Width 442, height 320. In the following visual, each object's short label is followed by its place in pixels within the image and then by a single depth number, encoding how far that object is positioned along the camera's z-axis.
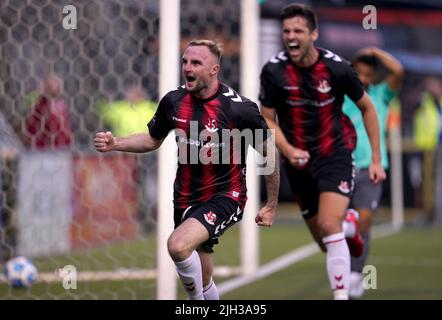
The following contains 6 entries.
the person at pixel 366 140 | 17.95
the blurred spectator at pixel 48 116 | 20.34
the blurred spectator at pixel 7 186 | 19.62
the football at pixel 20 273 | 17.33
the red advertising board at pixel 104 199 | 25.94
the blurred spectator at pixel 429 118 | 40.06
